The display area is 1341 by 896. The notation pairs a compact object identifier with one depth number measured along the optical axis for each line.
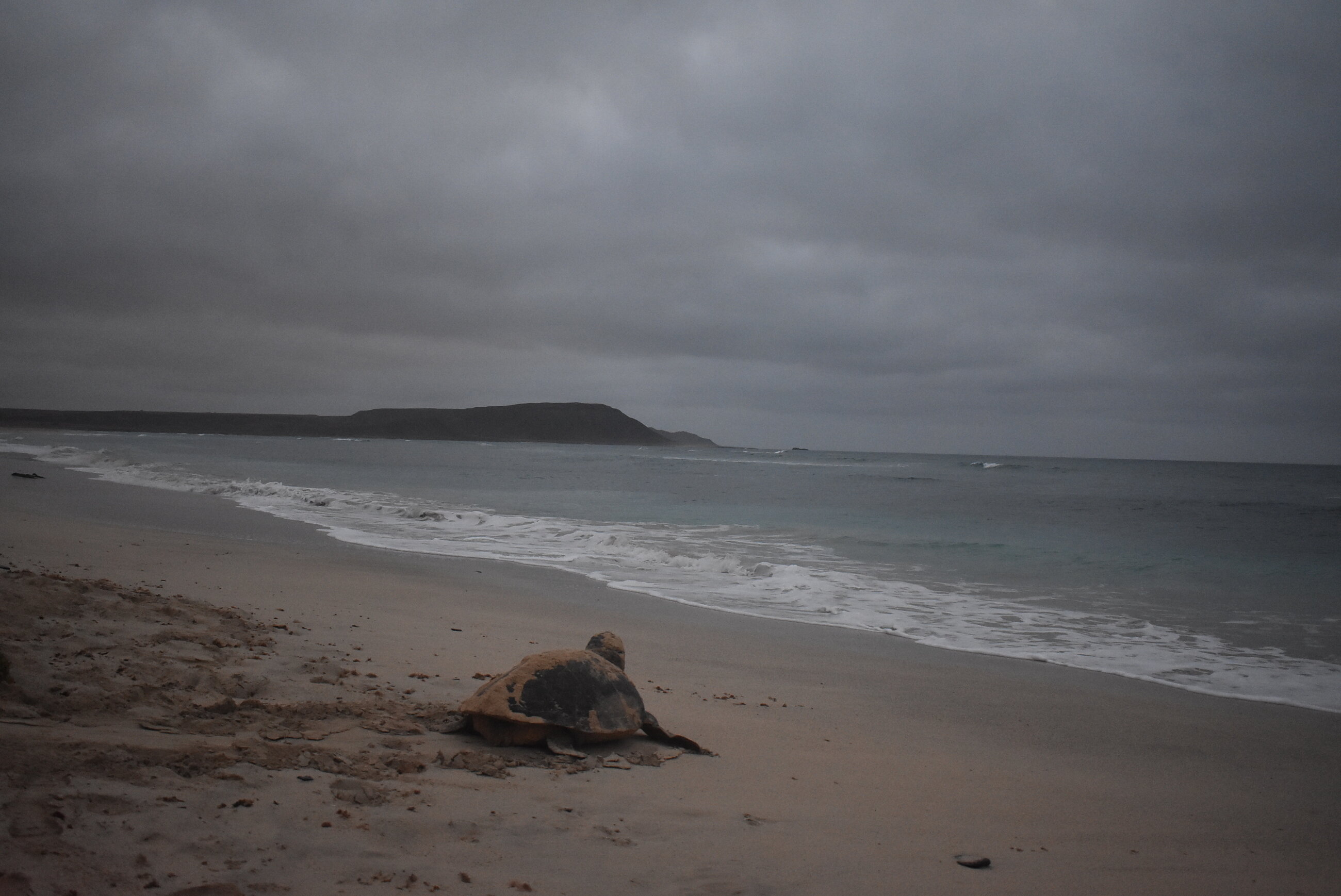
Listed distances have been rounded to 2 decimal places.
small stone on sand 3.33
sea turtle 4.13
